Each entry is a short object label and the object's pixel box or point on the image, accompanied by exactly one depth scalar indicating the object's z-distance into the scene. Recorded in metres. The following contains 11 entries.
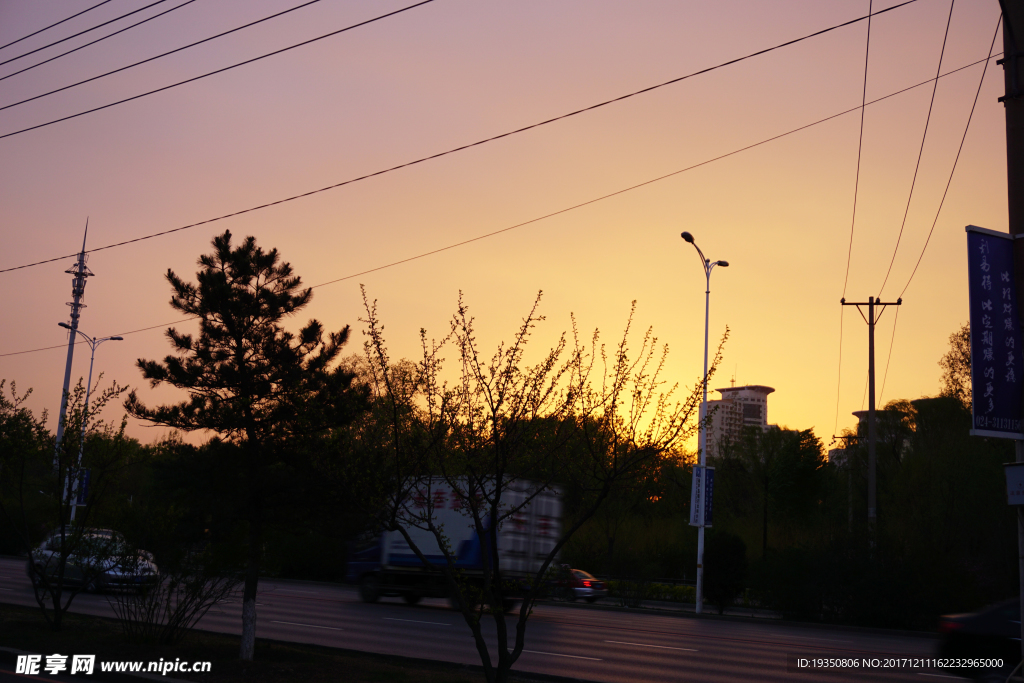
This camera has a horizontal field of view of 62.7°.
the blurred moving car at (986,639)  10.89
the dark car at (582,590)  28.19
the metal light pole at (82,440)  13.49
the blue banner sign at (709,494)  27.81
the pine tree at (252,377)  11.10
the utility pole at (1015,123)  7.68
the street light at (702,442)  27.09
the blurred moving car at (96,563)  11.50
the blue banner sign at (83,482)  13.55
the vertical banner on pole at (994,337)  7.77
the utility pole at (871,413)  30.20
